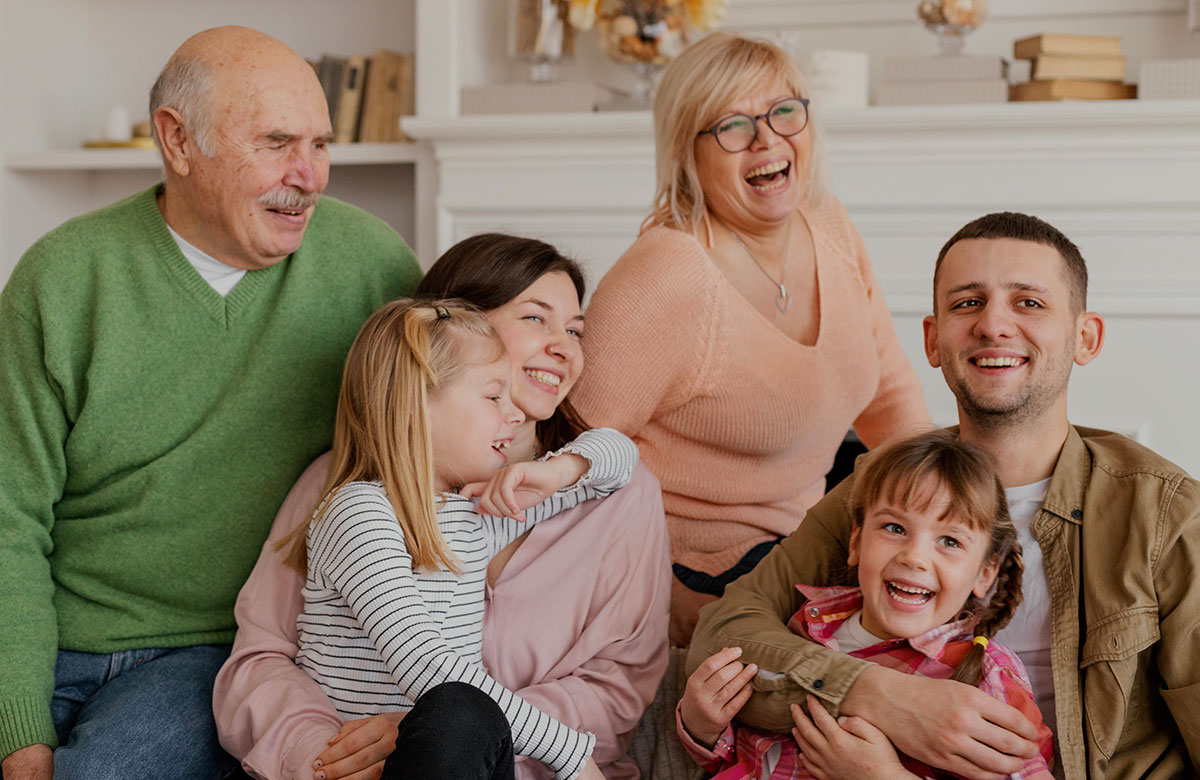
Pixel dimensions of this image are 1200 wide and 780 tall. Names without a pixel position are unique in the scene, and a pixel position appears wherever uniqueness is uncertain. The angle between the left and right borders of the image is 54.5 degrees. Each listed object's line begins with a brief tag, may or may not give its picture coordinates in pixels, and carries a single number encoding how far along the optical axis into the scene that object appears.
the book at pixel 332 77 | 3.12
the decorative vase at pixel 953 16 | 2.68
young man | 1.32
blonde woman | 1.86
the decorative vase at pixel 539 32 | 2.91
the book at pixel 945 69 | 2.67
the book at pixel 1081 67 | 2.63
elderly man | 1.71
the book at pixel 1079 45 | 2.63
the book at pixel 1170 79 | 2.56
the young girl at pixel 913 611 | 1.36
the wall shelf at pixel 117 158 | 3.08
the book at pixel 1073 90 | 2.63
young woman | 1.50
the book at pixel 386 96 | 3.09
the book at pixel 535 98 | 2.88
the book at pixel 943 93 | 2.67
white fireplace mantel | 2.62
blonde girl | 1.39
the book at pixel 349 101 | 3.12
